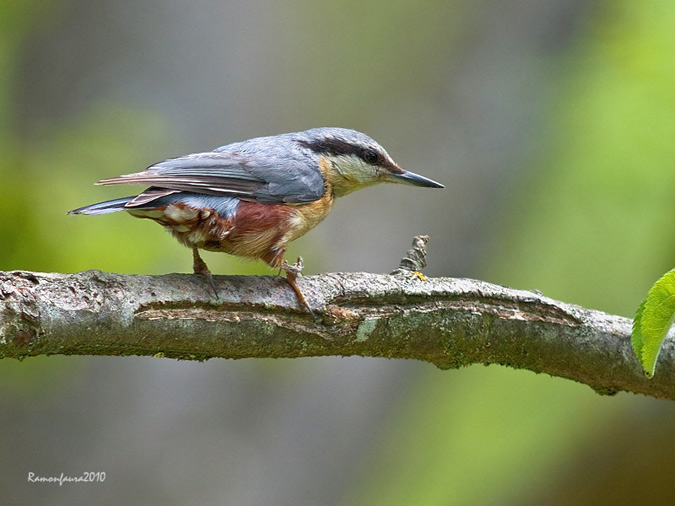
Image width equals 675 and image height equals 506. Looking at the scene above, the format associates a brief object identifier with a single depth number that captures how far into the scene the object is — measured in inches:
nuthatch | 240.1
